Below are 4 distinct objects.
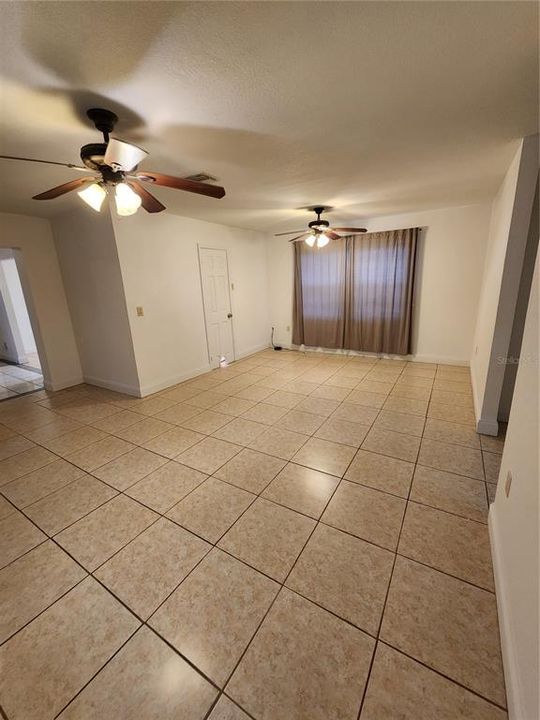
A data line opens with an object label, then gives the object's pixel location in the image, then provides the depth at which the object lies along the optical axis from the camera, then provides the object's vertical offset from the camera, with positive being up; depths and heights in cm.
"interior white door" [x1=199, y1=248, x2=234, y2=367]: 479 -25
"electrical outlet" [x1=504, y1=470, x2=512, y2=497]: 151 -106
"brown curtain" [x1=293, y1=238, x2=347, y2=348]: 538 -19
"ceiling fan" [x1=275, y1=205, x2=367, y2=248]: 405 +72
